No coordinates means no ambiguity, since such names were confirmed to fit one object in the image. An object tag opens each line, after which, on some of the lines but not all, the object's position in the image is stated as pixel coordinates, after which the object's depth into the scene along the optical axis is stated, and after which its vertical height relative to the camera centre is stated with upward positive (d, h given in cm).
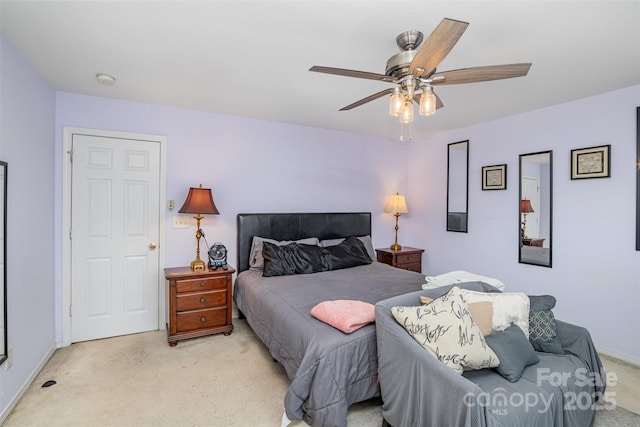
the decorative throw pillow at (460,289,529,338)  189 -58
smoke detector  256 +109
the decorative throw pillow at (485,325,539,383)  164 -76
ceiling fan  159 +74
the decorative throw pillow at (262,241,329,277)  327 -53
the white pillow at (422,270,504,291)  235 -51
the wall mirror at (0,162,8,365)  190 -35
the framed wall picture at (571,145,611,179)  288 +50
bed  179 -77
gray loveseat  136 -87
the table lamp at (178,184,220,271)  316 +5
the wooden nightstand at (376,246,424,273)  440 -65
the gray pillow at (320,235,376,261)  396 -41
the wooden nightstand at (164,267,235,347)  299 -92
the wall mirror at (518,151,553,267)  330 +7
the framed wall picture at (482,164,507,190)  369 +44
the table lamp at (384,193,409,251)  461 +9
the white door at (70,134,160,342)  304 -27
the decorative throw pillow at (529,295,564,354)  191 -72
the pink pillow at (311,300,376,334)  194 -66
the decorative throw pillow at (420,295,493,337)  184 -61
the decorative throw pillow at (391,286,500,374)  158 -63
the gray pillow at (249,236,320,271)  347 -47
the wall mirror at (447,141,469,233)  415 +38
